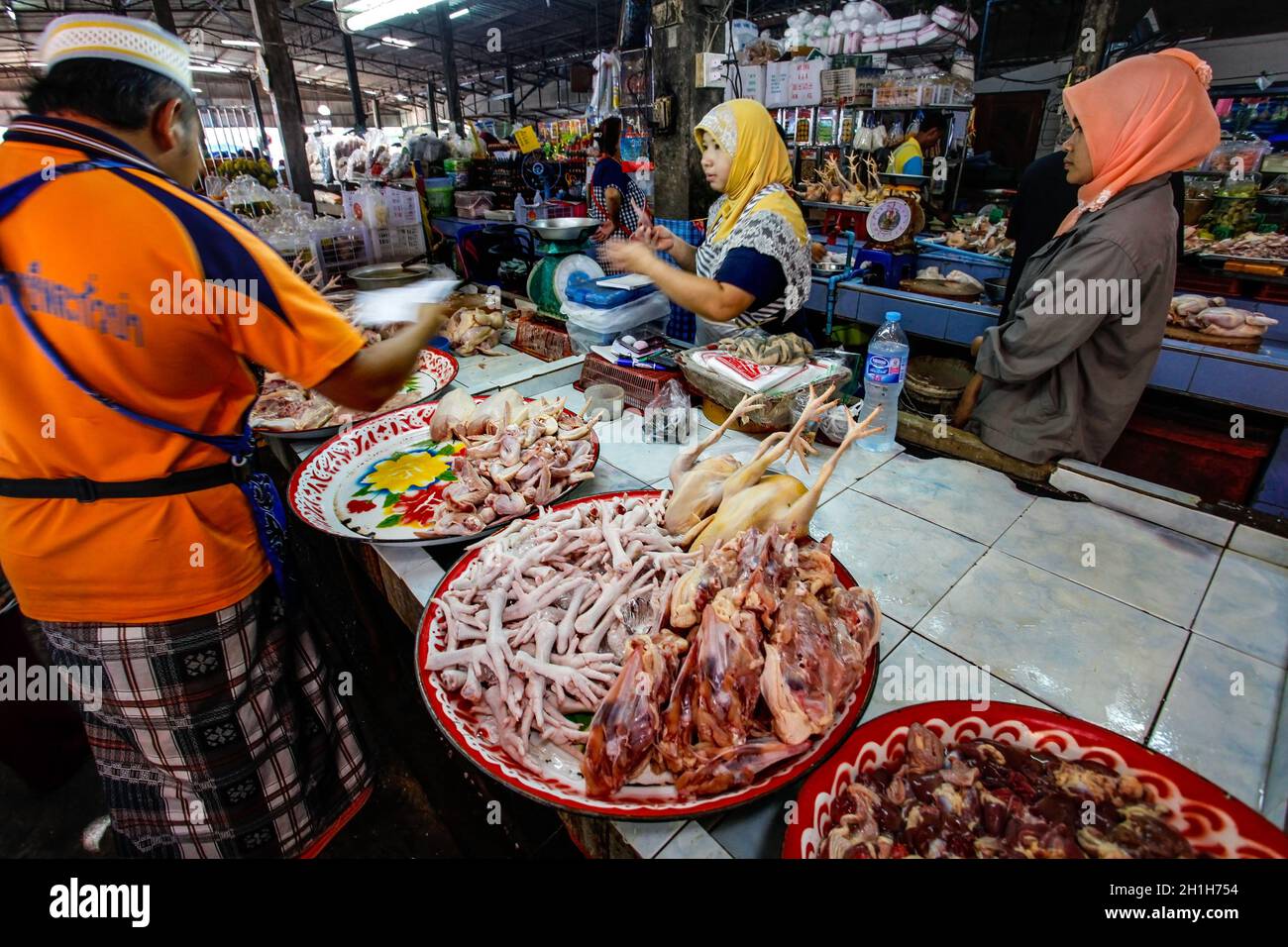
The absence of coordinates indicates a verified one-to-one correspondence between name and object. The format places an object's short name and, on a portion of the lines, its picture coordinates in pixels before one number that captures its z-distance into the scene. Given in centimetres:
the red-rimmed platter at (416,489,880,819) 111
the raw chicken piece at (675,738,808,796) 113
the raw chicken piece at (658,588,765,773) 120
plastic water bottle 247
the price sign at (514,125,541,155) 724
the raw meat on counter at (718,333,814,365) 247
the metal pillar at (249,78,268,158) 1078
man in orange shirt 120
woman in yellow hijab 268
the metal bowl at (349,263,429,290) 388
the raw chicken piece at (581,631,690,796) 117
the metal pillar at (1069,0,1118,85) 704
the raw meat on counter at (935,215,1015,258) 631
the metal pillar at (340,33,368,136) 1462
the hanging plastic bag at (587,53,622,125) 534
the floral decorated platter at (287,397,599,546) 209
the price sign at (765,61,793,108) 586
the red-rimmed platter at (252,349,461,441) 279
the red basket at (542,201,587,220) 586
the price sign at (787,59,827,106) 570
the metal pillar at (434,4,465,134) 1540
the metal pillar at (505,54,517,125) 2262
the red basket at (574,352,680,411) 272
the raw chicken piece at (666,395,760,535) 180
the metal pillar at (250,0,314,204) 733
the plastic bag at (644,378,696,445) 261
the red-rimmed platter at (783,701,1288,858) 98
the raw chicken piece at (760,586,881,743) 119
